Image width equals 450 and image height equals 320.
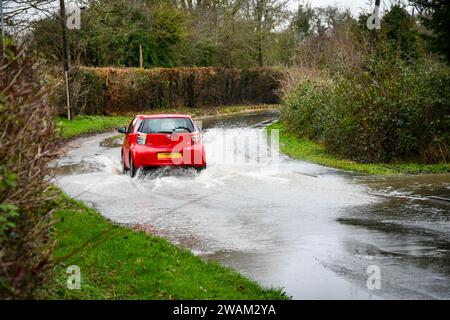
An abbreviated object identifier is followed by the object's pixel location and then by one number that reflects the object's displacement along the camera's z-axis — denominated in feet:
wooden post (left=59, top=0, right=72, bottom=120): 96.78
